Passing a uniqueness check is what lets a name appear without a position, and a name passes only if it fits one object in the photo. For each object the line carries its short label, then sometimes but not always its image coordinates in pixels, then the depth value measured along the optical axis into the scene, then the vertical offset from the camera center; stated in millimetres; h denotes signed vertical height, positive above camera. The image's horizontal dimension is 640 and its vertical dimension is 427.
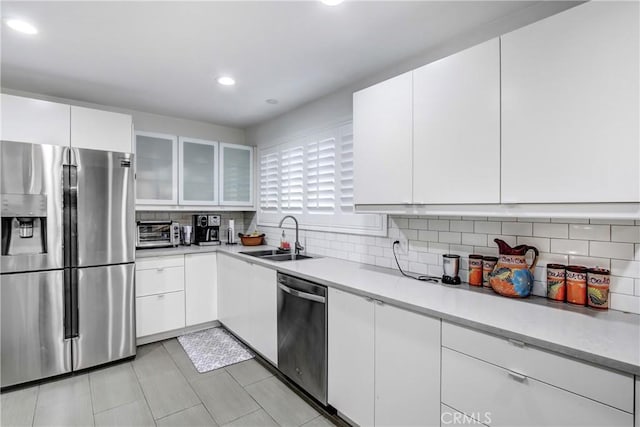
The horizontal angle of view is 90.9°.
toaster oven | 3410 -269
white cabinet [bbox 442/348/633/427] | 1044 -702
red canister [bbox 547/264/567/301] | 1580 -360
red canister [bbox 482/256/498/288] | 1854 -328
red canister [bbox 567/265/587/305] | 1514 -360
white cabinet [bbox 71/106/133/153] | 2707 +713
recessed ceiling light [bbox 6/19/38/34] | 1848 +1106
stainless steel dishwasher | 2090 -879
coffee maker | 3869 -235
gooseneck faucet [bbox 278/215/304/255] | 3279 -381
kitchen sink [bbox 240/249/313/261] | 3192 -467
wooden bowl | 3771 -359
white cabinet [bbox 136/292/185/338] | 3084 -1041
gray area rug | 2778 -1338
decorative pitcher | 1640 -328
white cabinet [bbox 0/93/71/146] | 2455 +718
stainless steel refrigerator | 2338 -397
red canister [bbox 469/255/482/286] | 1897 -360
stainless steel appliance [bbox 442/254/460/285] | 1962 -374
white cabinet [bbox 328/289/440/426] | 1495 -820
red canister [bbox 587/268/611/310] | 1462 -361
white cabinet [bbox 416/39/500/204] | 1565 +446
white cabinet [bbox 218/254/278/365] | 2611 -864
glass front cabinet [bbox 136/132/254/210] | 3439 +453
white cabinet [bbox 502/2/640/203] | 1184 +433
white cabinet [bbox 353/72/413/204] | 1951 +450
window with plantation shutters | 2791 +282
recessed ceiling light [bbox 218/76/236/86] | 2678 +1124
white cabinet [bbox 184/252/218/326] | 3361 -850
